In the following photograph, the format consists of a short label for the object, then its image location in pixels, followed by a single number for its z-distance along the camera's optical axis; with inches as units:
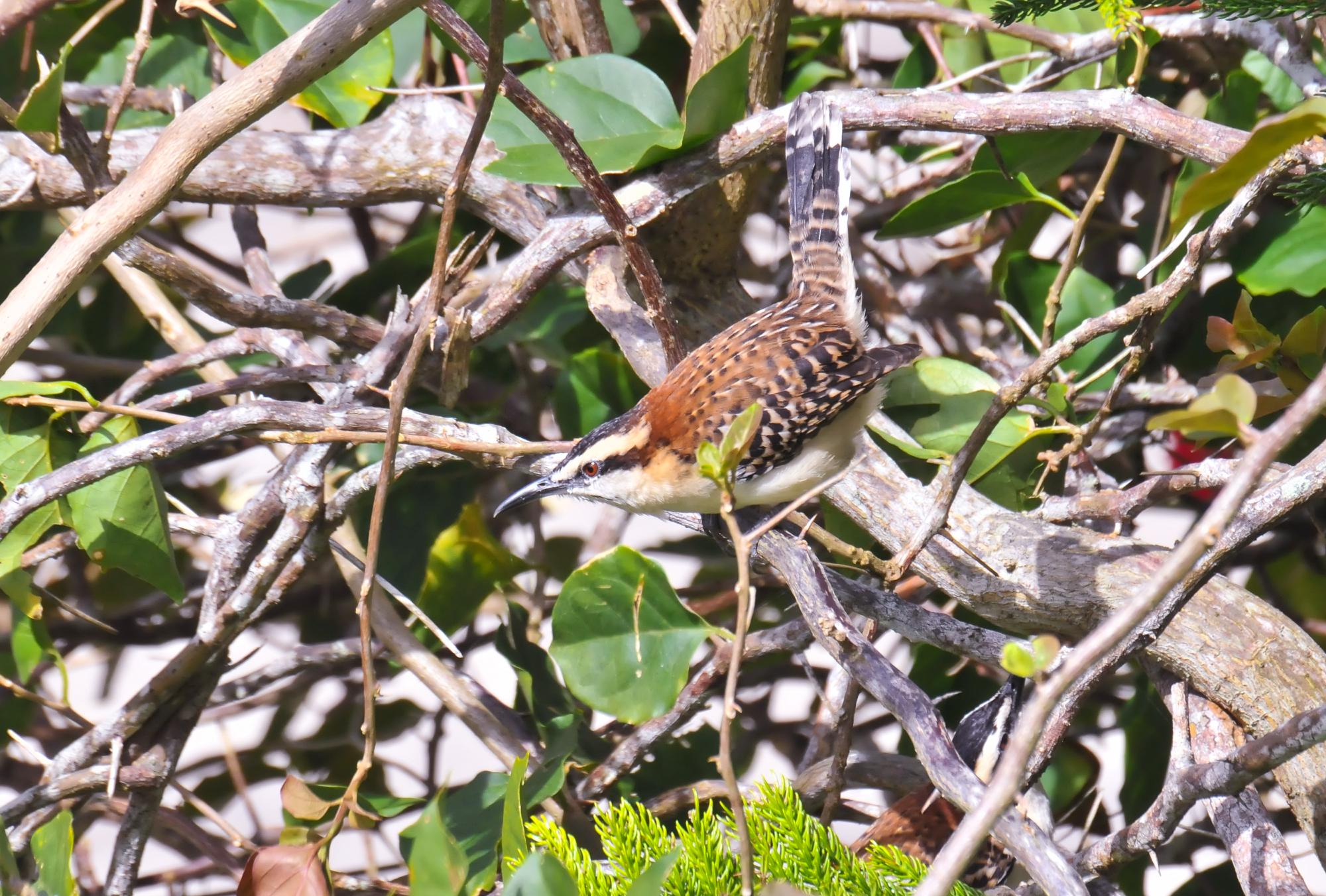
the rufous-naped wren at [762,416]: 210.1
